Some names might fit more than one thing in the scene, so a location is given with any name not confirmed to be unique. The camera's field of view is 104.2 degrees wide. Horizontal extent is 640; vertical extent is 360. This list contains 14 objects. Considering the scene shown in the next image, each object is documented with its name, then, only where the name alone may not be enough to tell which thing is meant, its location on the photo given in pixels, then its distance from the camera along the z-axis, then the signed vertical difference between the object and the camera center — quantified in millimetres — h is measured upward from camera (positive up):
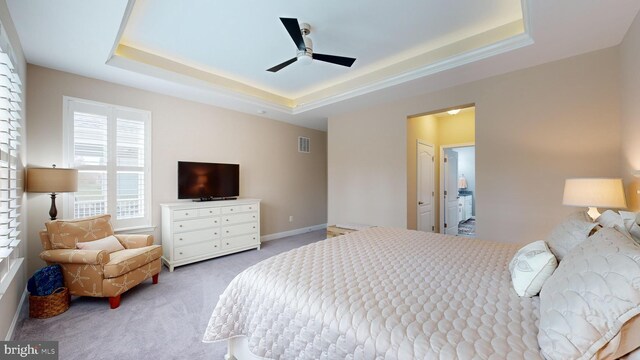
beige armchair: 2420 -778
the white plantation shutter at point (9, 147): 1770 +267
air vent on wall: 6005 +912
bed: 828 -577
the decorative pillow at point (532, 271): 1243 -470
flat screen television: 3980 +17
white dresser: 3580 -745
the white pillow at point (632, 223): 1312 -241
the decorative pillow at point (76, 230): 2547 -524
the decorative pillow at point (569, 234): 1439 -325
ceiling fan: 2147 +1321
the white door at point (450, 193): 5375 -278
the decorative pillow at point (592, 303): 785 -419
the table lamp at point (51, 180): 2480 +26
